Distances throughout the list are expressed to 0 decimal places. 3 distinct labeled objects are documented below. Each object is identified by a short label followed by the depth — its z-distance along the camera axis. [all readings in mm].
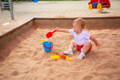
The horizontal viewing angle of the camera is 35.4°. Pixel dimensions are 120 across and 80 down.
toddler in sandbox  2250
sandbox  1794
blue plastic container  2383
